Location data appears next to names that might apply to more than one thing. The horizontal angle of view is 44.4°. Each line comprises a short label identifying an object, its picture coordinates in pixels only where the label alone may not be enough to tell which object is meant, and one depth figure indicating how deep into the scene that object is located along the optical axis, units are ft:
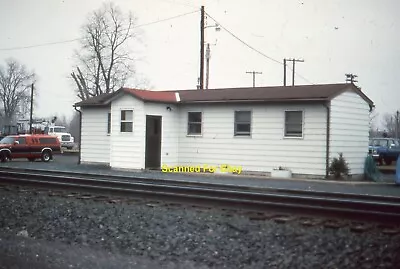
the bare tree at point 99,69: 131.03
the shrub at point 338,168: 60.34
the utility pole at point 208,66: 148.05
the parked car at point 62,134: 172.89
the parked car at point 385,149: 104.63
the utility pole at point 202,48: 97.49
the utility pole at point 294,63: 168.06
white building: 62.54
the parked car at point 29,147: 94.89
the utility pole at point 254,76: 178.50
